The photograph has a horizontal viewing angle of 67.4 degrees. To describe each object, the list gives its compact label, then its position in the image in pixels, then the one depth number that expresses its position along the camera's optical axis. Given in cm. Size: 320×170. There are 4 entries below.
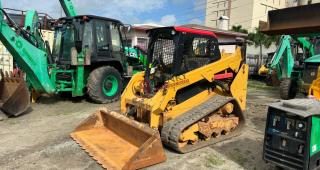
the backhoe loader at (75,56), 534
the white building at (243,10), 3527
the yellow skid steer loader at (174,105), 351
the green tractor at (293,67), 645
